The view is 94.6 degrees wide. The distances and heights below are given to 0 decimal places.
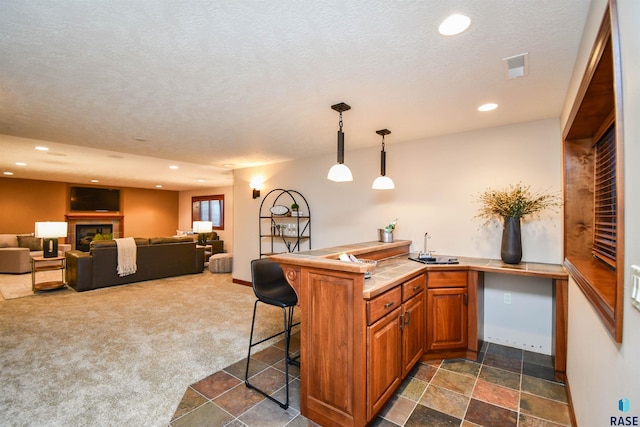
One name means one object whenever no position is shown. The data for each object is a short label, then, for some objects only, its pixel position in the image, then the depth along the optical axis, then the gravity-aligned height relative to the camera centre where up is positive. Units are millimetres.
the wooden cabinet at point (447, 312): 2805 -946
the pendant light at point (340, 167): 2664 +418
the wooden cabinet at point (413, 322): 2318 -920
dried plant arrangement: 2932 +119
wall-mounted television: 8984 +450
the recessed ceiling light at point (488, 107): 2675 +984
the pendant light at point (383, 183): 3246 +332
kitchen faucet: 3143 -477
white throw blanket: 5812 -854
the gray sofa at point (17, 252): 6625 -891
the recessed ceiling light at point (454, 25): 1527 +1010
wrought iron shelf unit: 4961 -201
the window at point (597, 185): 1001 +188
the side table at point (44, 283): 5250 -1293
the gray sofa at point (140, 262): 5422 -1010
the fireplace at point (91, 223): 8969 -320
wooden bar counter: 1820 -803
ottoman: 7262 -1256
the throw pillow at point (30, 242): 7102 -701
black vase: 2934 -288
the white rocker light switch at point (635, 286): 833 -213
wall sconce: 5551 +531
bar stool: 2303 -679
